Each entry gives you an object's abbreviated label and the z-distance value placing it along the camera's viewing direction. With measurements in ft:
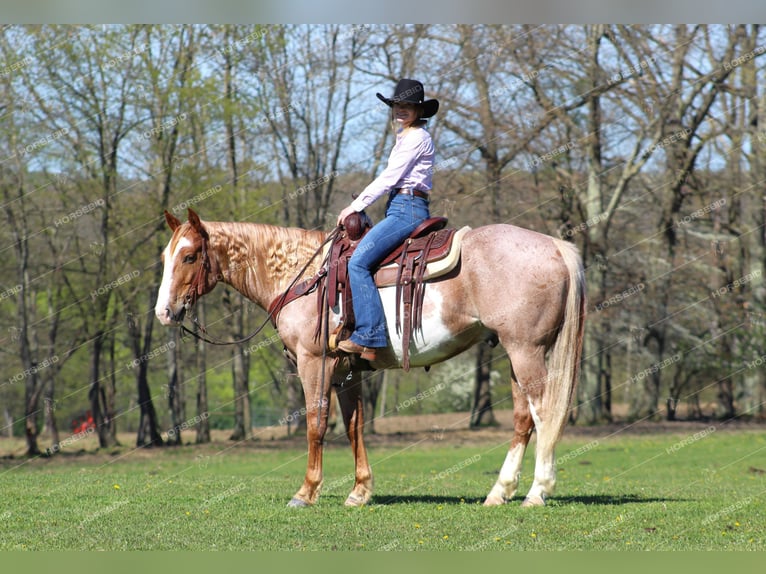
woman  56.90
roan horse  55.06
